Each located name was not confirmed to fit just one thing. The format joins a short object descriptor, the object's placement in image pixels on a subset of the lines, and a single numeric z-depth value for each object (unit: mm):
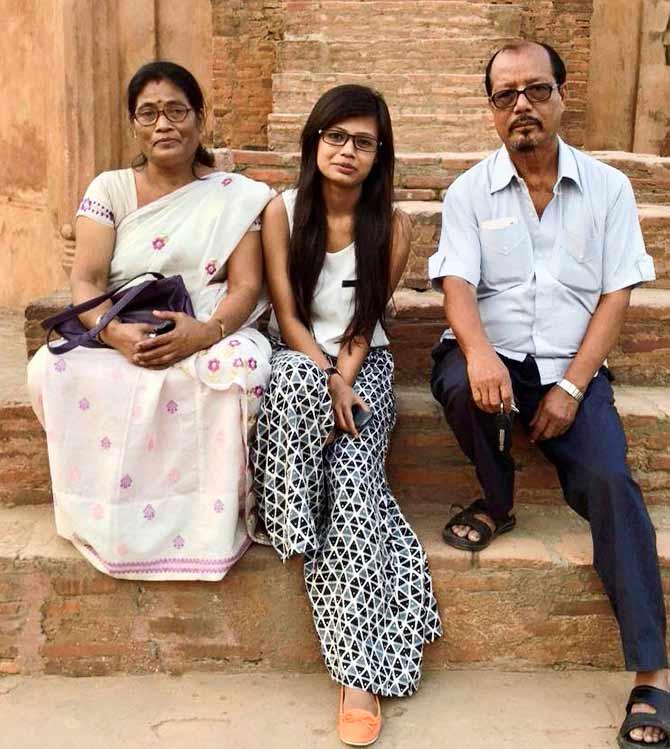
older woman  2594
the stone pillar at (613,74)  7430
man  2668
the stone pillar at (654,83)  7355
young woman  2520
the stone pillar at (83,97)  5172
